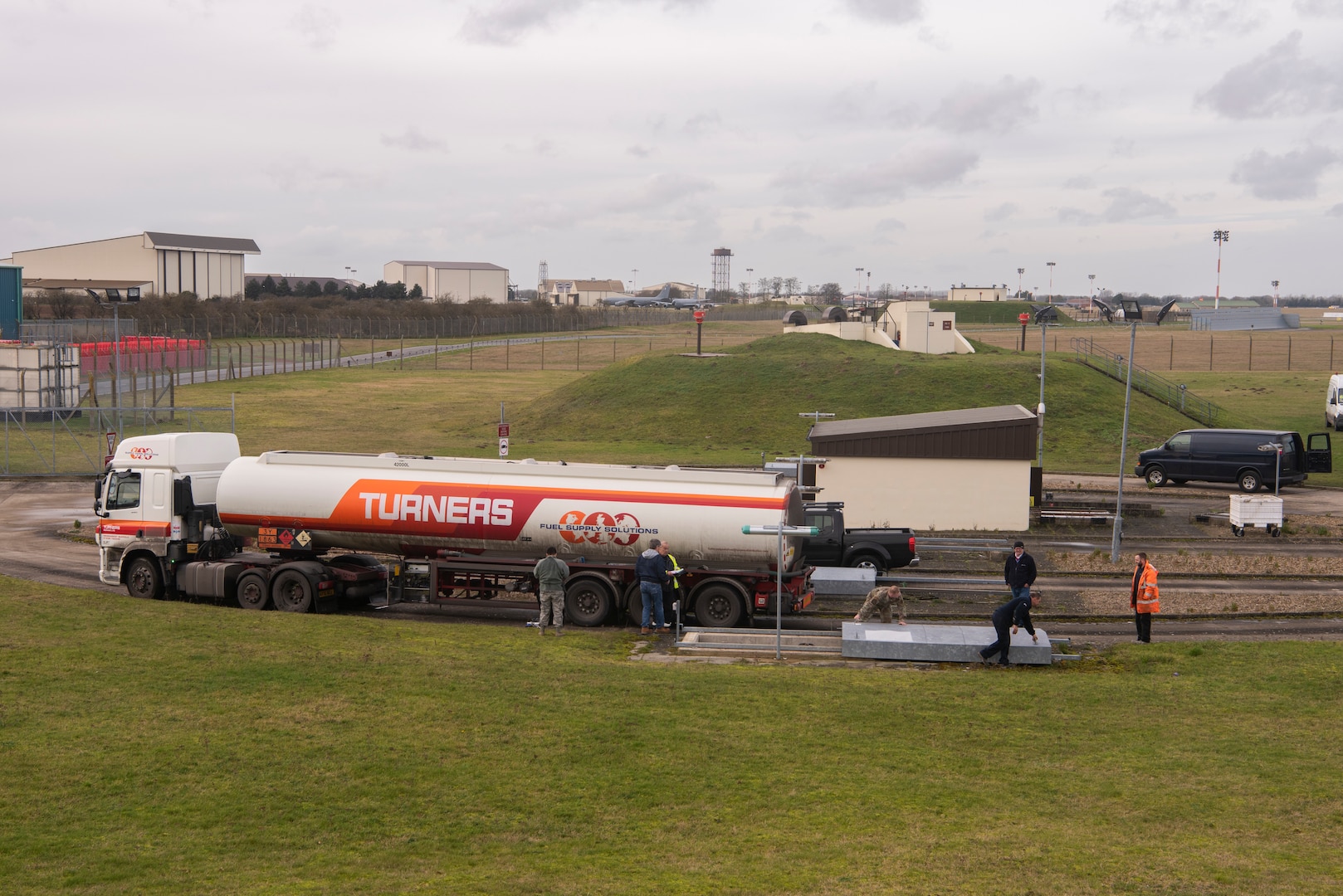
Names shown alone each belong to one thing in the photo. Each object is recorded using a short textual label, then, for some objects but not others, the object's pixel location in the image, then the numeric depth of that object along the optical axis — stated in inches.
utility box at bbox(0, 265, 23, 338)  2780.5
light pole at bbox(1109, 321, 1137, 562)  1165.1
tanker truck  907.4
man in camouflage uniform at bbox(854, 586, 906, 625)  846.5
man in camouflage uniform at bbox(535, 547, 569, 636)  869.8
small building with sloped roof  1352.1
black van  1630.2
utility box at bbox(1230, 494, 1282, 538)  1321.4
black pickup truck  1092.5
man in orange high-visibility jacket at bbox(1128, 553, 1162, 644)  825.5
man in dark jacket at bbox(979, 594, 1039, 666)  759.1
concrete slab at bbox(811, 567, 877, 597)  1031.0
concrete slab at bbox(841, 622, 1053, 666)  774.5
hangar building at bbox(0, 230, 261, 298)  5521.7
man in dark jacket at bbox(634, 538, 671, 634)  867.4
